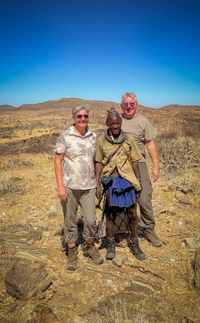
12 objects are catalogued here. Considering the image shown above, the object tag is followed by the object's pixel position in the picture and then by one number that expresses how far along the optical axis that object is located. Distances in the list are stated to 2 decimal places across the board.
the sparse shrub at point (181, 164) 6.02
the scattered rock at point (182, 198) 5.37
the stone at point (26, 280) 2.90
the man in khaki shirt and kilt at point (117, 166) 3.29
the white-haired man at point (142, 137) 3.65
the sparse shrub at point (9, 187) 6.30
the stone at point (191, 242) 3.87
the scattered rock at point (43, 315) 2.58
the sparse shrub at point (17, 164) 8.73
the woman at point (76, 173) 3.15
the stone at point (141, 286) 3.06
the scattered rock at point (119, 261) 3.54
